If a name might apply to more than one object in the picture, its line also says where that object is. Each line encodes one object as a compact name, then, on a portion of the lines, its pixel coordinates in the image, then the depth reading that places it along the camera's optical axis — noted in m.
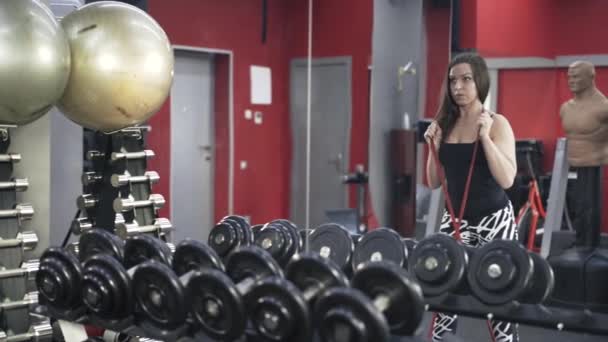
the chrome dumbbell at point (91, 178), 2.61
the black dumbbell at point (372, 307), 1.38
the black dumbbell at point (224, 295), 1.55
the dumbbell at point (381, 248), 2.06
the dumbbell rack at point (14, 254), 2.31
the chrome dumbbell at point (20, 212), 2.30
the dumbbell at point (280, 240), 2.21
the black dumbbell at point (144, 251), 1.90
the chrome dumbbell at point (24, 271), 2.29
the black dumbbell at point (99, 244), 2.03
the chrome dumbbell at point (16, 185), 2.32
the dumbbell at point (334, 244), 2.14
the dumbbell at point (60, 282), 1.89
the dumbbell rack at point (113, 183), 2.60
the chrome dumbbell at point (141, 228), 2.61
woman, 2.12
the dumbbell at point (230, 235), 2.26
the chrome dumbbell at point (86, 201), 2.60
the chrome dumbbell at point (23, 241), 2.30
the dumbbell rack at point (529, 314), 1.76
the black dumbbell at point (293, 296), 1.47
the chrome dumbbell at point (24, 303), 2.30
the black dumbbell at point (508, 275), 1.82
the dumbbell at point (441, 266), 1.90
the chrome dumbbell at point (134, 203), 2.58
